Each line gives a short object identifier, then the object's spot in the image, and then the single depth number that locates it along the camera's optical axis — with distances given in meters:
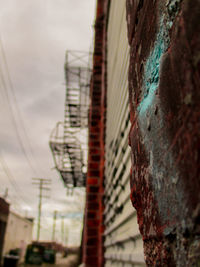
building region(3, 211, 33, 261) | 23.09
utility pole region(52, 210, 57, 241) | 55.42
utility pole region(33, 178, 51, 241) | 40.79
